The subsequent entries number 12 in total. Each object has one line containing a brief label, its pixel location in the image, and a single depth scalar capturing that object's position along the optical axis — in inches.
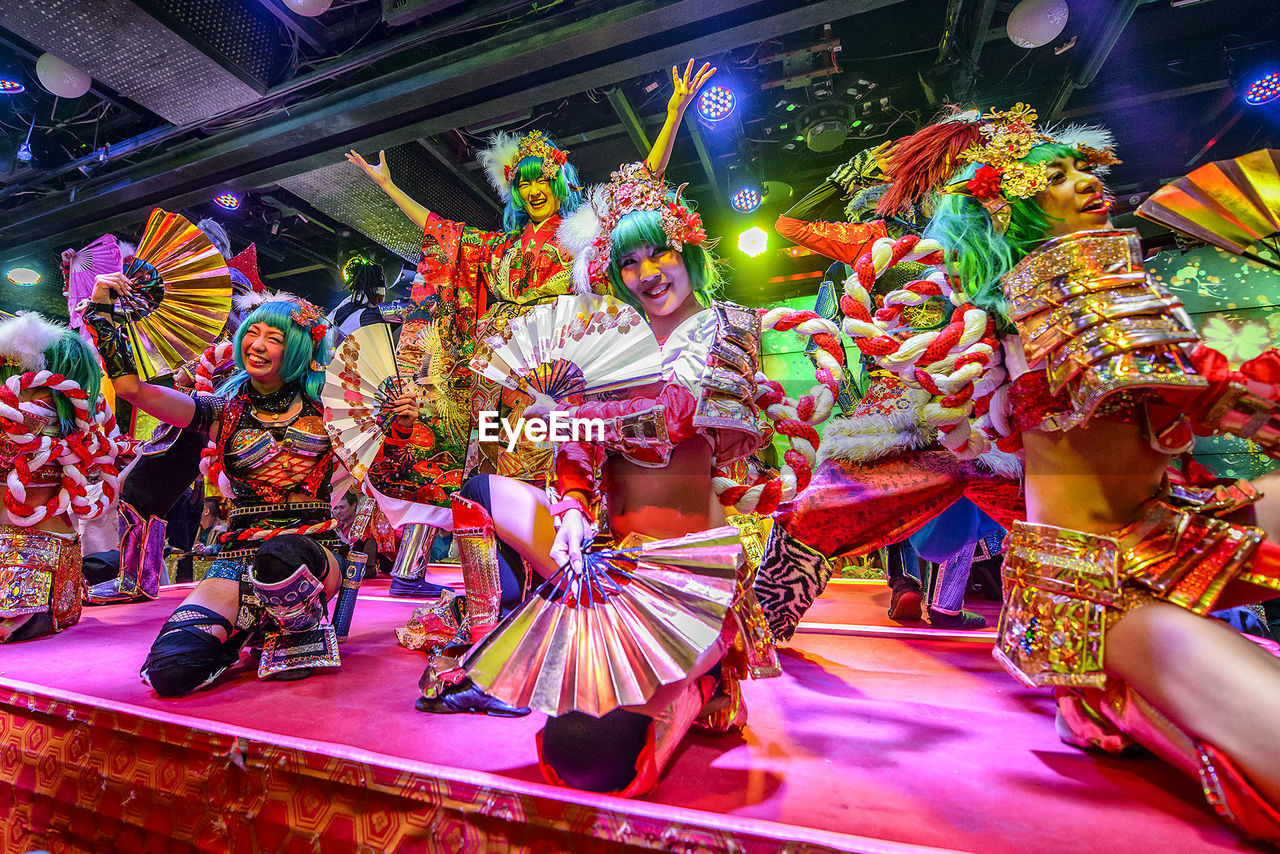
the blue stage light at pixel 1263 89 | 133.5
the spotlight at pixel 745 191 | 181.3
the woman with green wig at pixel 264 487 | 76.7
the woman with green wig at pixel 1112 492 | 38.9
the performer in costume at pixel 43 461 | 95.5
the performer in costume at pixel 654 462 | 41.9
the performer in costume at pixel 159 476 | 96.1
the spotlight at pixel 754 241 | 209.5
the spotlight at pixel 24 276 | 220.7
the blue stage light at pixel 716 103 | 150.3
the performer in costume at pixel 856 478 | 67.1
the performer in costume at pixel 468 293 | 77.6
